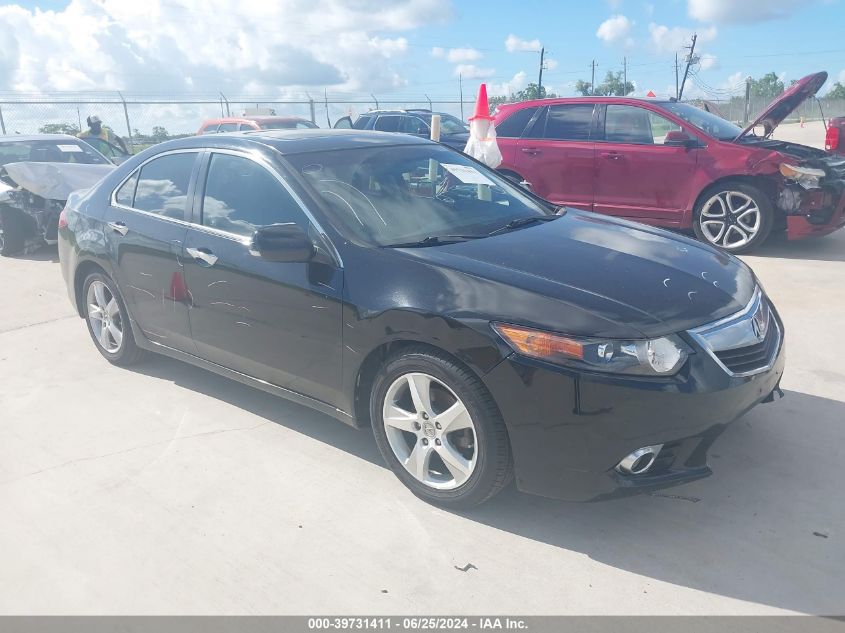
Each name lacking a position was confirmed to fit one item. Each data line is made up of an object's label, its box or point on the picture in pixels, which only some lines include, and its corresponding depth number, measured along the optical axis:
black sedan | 2.77
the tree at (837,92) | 74.19
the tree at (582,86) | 65.50
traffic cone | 8.71
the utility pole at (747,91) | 28.82
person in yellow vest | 13.32
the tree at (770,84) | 66.38
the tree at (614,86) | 57.07
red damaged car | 7.41
